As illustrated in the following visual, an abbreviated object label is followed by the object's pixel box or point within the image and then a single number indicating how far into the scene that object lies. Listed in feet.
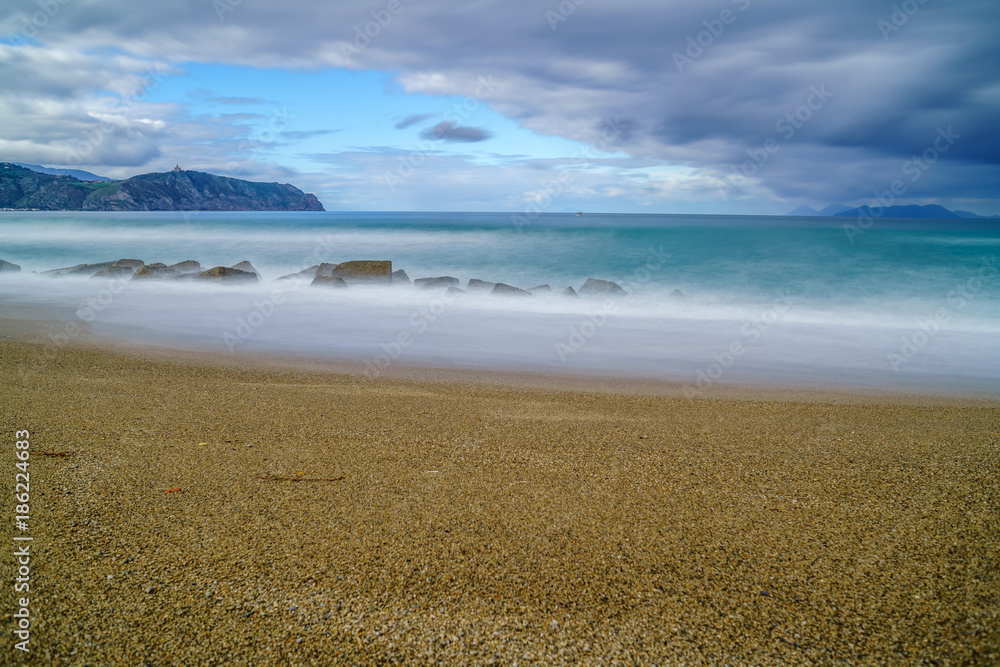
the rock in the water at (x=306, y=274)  59.06
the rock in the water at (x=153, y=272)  58.34
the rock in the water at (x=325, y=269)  57.50
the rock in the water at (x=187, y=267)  61.31
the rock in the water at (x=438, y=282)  56.13
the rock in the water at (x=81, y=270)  61.82
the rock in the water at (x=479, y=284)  54.29
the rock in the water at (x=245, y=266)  63.12
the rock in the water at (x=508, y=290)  51.03
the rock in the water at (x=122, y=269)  59.82
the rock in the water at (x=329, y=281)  53.16
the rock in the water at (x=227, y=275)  56.54
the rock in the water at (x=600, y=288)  51.50
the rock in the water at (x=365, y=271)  56.13
